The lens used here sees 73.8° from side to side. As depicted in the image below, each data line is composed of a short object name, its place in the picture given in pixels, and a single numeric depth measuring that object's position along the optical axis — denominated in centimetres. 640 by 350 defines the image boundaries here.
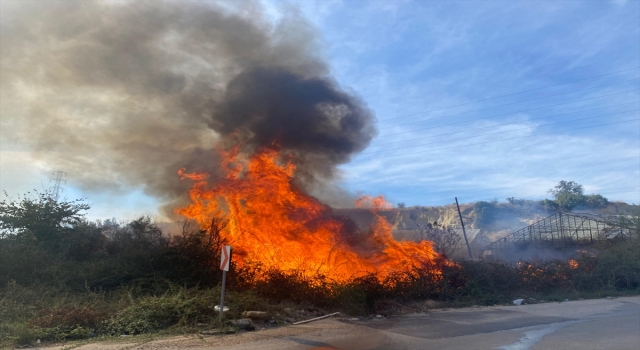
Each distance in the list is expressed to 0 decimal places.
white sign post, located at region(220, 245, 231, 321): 1052
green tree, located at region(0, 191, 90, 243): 1614
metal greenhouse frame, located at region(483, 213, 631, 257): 3244
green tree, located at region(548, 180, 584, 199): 8044
